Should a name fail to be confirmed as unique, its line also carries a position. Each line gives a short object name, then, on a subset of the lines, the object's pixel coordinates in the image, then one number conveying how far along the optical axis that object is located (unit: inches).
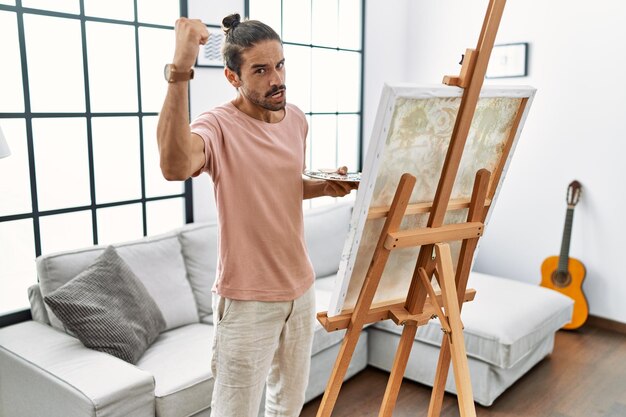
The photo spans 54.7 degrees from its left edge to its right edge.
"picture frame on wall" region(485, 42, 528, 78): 157.5
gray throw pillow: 87.8
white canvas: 57.2
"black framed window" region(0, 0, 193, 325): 98.8
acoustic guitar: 146.6
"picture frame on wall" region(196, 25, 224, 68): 123.8
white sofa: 81.1
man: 59.5
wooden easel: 60.1
